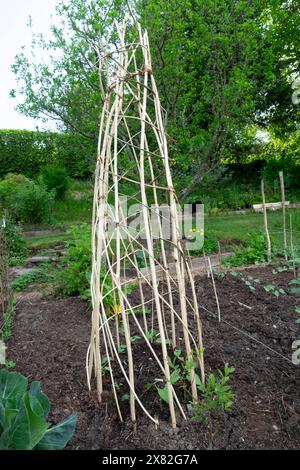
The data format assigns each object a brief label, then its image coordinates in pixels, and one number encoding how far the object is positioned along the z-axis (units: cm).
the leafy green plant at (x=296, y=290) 219
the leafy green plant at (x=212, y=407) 182
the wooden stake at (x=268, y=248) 481
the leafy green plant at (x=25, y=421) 144
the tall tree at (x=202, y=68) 604
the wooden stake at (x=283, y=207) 453
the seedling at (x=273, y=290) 351
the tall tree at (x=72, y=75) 663
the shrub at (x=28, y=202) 827
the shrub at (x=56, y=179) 1067
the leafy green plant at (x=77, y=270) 387
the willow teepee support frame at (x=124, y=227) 188
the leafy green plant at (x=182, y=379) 188
